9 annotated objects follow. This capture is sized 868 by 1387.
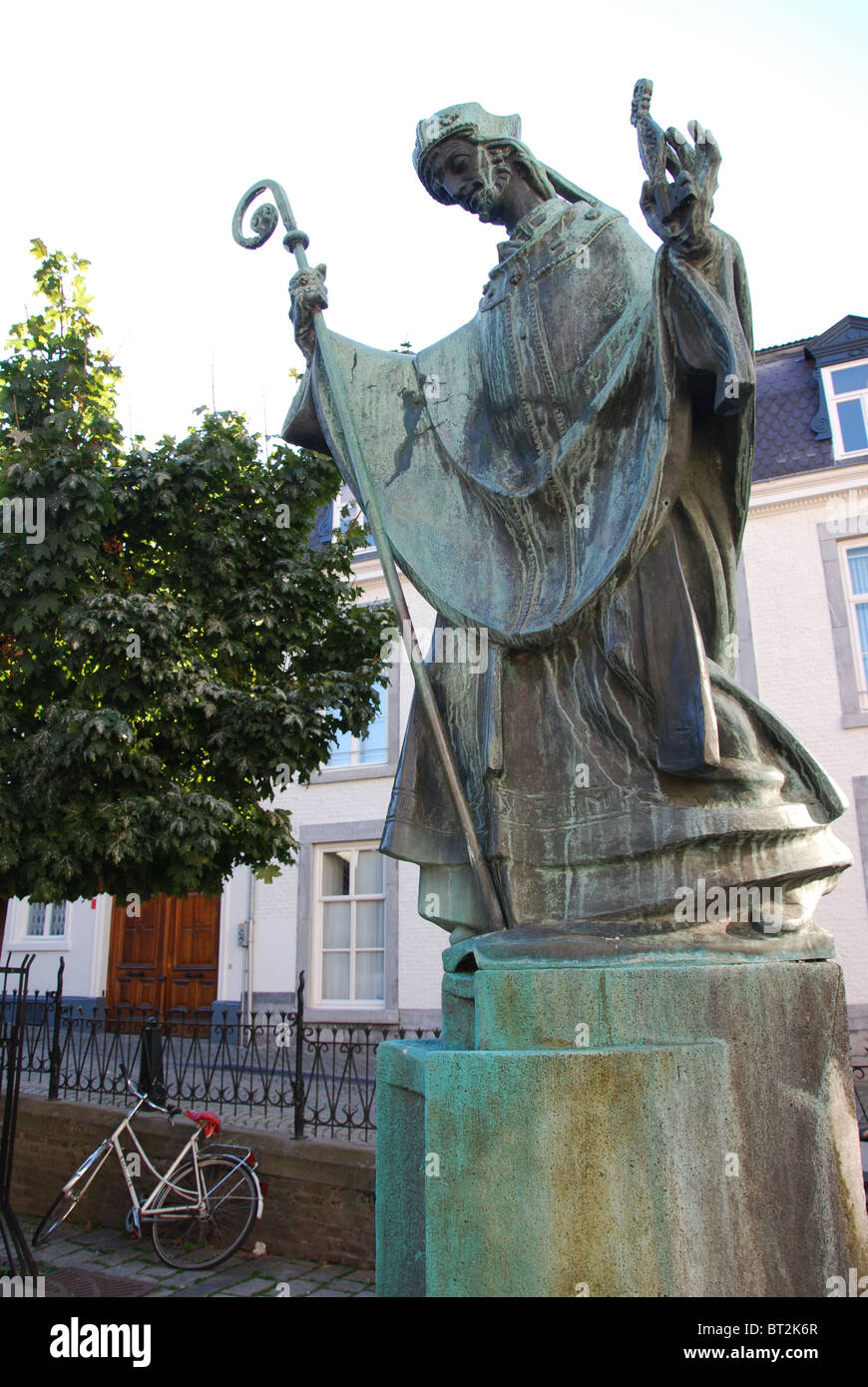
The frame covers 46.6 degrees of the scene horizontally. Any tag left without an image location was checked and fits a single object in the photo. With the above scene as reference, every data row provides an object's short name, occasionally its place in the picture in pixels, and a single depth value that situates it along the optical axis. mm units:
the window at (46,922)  19984
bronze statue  2438
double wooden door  18531
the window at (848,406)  15516
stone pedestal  1996
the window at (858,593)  14977
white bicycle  7234
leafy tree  8156
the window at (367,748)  18031
